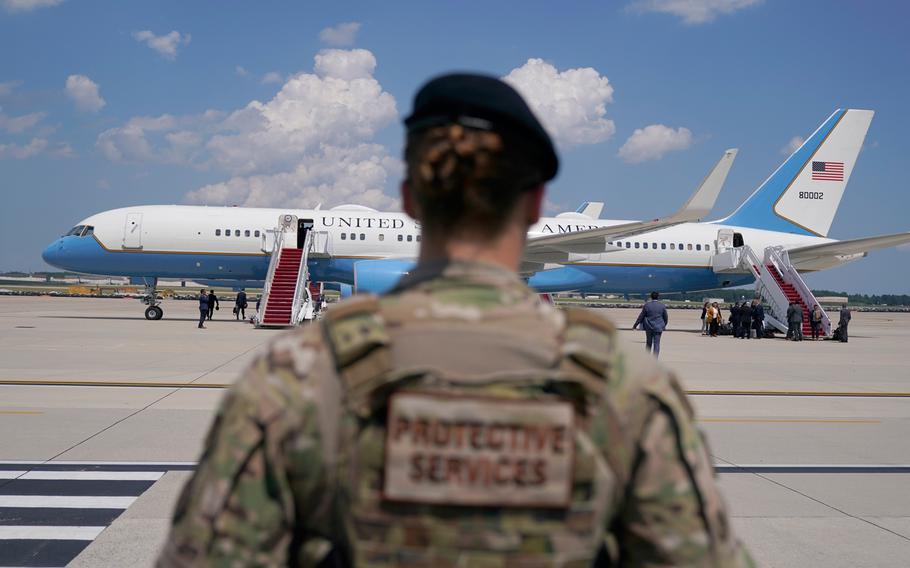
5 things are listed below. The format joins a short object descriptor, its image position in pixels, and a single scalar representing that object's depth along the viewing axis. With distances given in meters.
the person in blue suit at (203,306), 24.81
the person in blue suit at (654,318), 15.80
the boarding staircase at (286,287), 24.61
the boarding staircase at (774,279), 28.84
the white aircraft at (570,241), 26.36
